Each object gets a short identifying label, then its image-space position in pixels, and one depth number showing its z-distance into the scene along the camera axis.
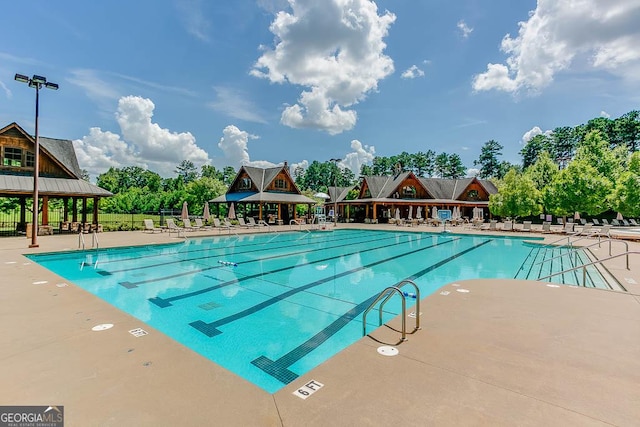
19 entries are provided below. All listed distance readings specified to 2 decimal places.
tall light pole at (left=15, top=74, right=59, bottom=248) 11.65
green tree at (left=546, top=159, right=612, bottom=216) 21.23
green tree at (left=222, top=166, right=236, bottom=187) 76.06
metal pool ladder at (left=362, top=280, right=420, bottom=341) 3.77
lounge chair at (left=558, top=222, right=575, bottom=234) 21.73
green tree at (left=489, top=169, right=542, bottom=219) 24.75
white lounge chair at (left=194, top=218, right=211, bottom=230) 22.16
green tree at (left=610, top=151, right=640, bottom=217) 19.94
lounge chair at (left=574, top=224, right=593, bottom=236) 19.66
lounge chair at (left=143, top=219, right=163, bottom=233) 20.91
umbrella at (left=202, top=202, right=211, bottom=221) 24.33
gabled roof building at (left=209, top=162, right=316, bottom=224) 29.27
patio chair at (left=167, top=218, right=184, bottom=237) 20.39
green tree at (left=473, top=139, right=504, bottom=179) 66.00
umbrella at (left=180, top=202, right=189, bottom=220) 22.26
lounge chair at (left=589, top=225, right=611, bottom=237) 17.83
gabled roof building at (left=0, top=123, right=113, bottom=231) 17.41
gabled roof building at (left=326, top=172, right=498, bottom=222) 36.59
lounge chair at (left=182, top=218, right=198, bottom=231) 21.33
